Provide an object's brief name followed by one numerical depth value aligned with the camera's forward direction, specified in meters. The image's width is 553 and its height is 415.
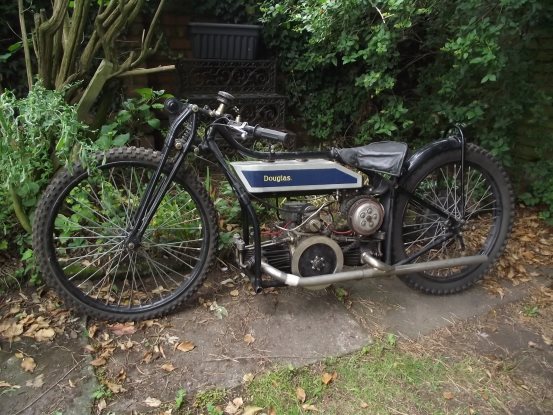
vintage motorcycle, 2.34
